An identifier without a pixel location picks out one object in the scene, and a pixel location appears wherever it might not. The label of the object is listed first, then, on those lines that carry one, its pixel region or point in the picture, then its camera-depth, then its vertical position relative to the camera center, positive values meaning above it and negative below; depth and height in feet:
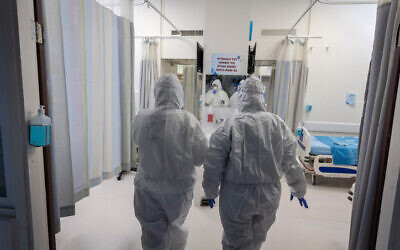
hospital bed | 10.25 -2.94
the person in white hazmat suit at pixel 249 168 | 4.79 -1.66
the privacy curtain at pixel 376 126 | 3.63 -0.54
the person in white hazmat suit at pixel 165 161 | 5.05 -1.64
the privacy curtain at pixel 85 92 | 5.04 -0.19
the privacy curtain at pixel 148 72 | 13.11 +0.87
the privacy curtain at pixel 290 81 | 11.97 +0.55
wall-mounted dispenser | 3.43 -0.72
